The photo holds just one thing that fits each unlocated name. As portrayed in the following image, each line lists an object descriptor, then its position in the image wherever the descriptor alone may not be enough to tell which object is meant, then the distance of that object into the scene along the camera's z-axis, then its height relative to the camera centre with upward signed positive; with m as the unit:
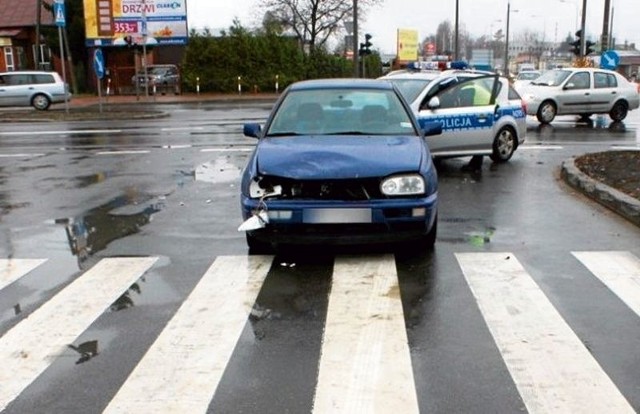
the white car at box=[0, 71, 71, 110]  30.75 -0.61
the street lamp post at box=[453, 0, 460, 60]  51.31 +3.94
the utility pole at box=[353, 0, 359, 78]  34.62 +1.43
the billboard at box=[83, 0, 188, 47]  41.22 +3.13
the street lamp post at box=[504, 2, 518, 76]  59.76 +2.58
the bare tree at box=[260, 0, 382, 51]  51.00 +3.96
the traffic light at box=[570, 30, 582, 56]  31.33 +0.92
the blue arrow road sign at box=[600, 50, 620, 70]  28.14 +0.20
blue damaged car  5.89 -1.07
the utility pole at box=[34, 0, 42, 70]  38.72 +2.28
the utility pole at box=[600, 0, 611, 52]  26.81 +1.54
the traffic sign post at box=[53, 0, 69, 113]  23.83 +2.10
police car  11.49 -0.74
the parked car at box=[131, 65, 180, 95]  42.19 -0.35
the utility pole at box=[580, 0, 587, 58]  31.43 +1.57
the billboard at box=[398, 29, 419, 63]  72.00 +2.41
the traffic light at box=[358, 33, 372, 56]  35.58 +1.17
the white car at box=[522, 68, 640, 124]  20.81 -0.90
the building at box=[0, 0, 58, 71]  47.66 +2.44
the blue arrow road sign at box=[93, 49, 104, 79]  27.45 +0.38
